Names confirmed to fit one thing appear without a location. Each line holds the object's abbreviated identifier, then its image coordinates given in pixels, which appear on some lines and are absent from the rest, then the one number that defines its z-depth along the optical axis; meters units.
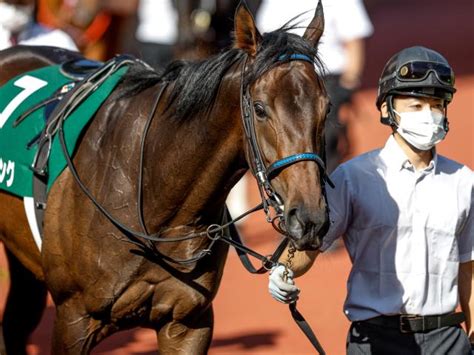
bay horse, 7.96
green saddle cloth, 9.43
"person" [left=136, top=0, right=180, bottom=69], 22.25
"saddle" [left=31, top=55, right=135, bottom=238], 9.55
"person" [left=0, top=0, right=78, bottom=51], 14.36
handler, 8.21
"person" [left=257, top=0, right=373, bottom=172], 18.83
